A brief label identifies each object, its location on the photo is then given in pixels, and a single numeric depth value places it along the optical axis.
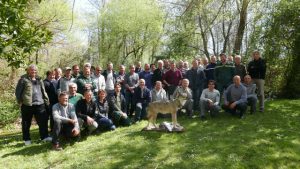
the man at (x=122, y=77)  9.30
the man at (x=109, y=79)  8.92
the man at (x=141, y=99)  8.79
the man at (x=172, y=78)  9.16
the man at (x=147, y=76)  9.54
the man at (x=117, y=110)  8.27
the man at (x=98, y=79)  8.50
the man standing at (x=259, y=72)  8.96
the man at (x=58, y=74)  8.45
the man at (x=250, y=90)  8.66
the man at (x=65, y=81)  7.85
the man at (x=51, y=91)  8.07
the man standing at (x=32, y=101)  7.21
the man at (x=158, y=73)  9.37
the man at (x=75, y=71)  8.18
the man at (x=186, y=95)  7.28
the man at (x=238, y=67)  9.06
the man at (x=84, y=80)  7.99
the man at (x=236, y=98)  8.32
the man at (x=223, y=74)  8.90
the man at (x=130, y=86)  9.16
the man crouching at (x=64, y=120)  6.77
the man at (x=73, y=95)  7.39
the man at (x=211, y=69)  9.21
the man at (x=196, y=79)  9.03
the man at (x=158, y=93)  8.70
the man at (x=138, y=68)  9.90
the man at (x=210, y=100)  8.41
